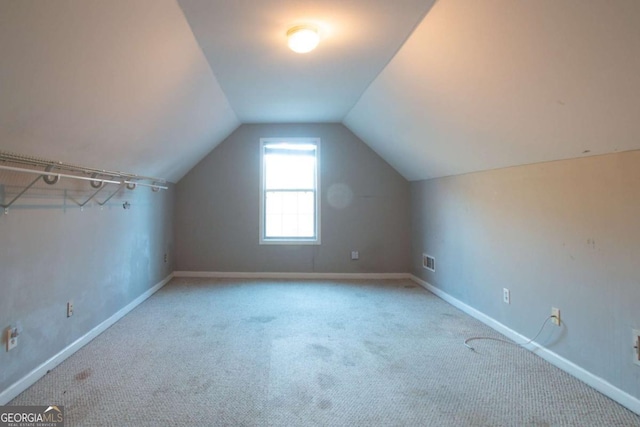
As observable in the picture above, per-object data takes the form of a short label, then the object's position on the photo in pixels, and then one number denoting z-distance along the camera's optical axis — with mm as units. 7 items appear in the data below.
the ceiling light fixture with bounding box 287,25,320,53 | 2053
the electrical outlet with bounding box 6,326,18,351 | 1782
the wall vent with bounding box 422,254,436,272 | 3975
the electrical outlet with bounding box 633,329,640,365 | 1680
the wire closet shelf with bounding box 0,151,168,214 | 1771
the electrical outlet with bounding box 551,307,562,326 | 2156
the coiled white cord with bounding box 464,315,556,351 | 2266
